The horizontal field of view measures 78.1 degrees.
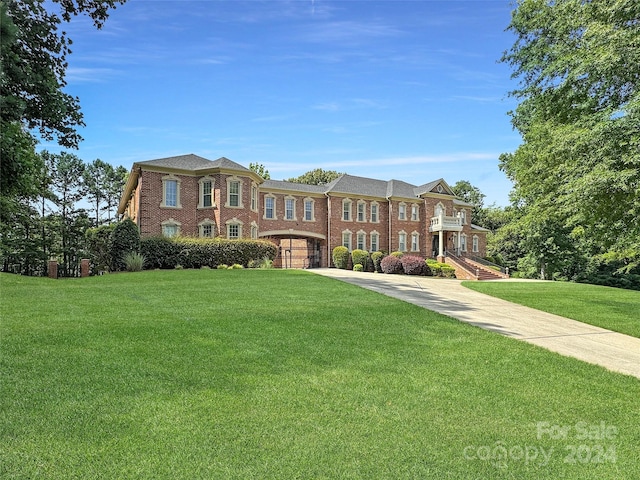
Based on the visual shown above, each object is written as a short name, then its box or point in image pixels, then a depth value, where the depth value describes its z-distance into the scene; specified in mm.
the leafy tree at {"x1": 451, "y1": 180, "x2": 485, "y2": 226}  60562
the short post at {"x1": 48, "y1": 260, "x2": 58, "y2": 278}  18970
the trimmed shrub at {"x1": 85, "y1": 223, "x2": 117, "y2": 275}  20750
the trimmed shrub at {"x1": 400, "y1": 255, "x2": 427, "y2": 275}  27812
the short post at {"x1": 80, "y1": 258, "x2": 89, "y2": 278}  18278
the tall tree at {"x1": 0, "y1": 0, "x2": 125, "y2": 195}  6750
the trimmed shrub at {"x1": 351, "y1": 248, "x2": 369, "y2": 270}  31312
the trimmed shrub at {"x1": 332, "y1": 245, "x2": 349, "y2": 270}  31547
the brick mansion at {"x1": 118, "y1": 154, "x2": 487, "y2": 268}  25047
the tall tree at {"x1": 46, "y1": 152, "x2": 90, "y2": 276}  42091
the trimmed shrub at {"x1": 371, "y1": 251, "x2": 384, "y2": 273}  31391
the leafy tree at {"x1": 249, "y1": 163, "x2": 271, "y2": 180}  49438
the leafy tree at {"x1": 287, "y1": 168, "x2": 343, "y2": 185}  54156
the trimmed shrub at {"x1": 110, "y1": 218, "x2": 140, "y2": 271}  19672
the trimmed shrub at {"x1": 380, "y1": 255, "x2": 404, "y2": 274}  28734
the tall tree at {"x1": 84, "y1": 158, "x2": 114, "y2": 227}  45594
